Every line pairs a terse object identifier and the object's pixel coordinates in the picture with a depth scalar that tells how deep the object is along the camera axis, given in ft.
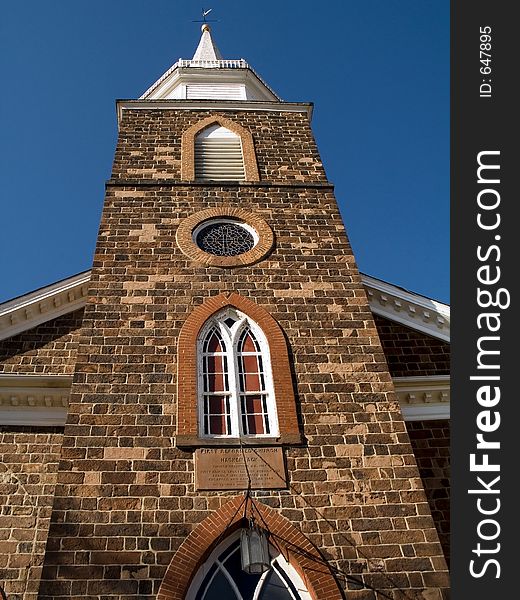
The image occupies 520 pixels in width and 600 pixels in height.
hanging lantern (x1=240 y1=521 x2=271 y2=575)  23.52
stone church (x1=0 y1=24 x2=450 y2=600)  24.66
